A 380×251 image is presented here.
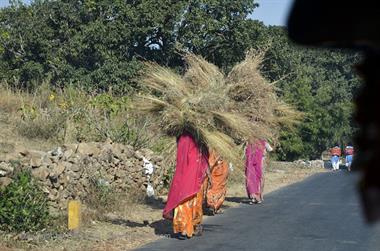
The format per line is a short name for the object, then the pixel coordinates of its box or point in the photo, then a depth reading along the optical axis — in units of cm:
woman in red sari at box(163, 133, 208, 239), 1137
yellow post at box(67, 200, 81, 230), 1097
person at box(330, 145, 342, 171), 4215
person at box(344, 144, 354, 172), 3738
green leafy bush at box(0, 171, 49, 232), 1018
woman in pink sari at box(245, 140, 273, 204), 1786
